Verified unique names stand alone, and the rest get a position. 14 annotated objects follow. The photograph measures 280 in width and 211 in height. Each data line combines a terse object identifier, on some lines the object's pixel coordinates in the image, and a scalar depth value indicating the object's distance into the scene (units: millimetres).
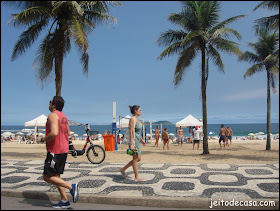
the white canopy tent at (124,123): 25734
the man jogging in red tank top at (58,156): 3979
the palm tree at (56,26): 12219
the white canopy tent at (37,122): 26016
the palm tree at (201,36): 13172
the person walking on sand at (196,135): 16688
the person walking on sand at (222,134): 17156
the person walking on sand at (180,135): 20727
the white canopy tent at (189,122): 27094
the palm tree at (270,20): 12334
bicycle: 8875
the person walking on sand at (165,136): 16844
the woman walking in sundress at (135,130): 5328
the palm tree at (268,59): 16292
